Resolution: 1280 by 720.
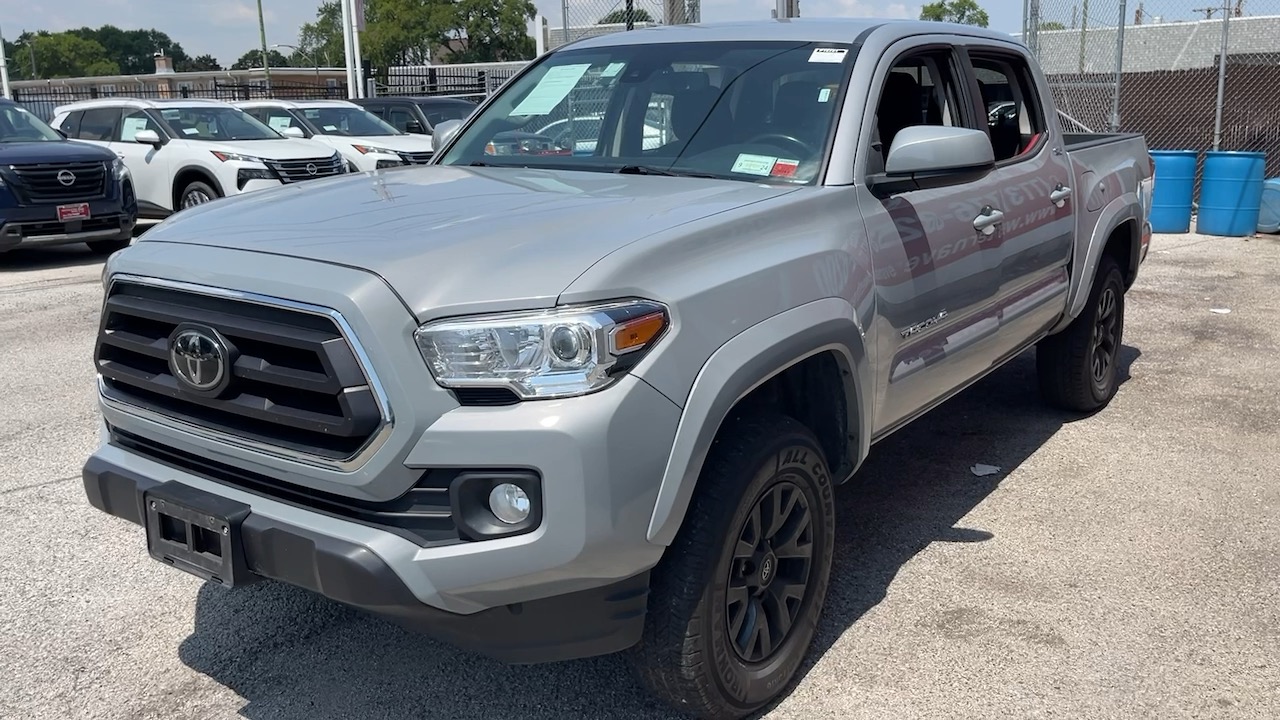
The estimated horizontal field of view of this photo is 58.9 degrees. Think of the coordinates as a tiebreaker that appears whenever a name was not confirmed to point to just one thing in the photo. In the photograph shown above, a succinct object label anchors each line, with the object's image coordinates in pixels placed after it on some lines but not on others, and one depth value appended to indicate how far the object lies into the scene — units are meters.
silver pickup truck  2.44
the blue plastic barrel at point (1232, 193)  12.31
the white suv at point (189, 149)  12.10
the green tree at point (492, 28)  82.00
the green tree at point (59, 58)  112.81
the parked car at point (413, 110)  16.58
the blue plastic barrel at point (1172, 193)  12.54
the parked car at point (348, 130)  13.72
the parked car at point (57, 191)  10.71
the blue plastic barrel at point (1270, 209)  12.61
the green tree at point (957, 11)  85.56
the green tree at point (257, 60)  114.32
